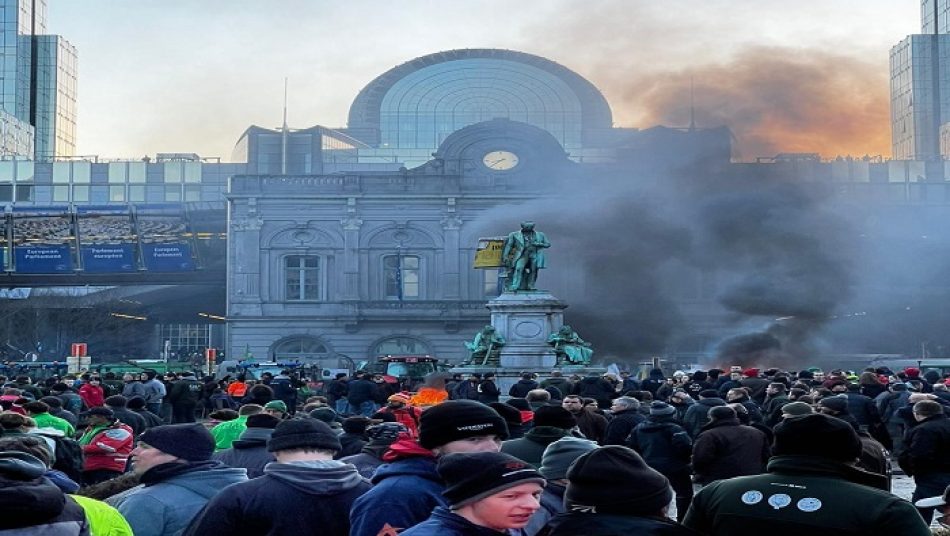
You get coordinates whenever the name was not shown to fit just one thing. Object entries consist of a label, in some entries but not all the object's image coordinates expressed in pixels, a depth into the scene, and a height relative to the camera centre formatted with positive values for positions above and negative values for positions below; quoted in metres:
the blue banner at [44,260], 64.62 +3.90
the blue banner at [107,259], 64.94 +3.94
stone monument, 36.75 +0.40
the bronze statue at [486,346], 37.09 -0.13
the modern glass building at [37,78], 116.75 +23.09
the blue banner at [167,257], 65.69 +4.07
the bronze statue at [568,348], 36.59 -0.20
